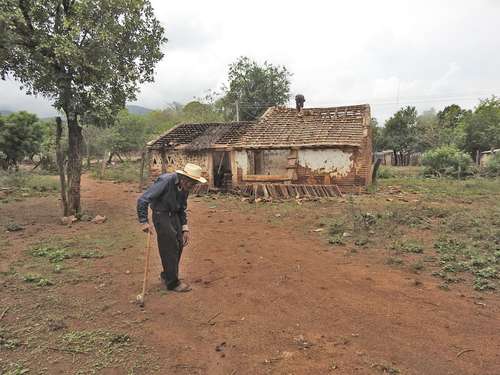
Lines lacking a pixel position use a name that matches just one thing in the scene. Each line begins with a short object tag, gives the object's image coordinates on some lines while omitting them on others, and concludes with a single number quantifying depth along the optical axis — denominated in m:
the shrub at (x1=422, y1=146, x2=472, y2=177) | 20.22
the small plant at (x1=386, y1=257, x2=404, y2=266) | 6.15
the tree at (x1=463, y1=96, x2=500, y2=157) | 26.34
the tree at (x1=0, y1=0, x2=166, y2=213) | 8.60
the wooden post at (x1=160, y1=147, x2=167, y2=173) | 17.86
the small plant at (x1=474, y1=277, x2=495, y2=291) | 5.01
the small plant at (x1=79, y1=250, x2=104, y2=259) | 6.68
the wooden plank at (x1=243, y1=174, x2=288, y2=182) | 15.54
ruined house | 14.83
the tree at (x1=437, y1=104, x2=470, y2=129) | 33.69
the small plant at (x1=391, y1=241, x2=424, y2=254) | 6.71
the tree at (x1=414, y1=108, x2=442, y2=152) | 28.89
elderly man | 4.71
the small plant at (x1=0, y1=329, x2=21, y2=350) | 3.60
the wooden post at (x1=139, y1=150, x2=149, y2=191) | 17.34
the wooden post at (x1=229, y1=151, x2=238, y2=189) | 16.38
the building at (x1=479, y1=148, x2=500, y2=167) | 22.87
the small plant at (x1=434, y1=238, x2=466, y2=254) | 6.58
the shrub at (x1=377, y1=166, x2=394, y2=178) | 21.70
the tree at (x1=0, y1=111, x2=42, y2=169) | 18.67
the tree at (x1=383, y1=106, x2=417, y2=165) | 32.28
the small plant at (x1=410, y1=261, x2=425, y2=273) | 5.84
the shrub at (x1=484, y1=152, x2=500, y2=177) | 18.58
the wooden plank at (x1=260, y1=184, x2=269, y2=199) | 14.58
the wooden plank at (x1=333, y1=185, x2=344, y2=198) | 14.14
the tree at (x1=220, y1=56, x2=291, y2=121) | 30.50
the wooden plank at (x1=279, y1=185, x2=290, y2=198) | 14.55
